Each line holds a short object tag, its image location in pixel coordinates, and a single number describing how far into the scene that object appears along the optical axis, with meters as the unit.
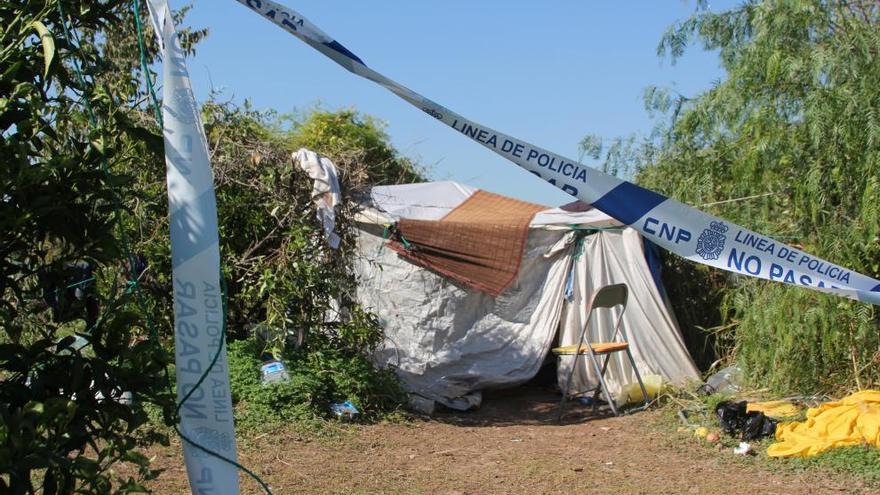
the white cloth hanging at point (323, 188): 8.01
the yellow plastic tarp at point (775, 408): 7.42
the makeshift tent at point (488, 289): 9.20
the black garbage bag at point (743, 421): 7.14
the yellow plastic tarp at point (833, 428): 6.52
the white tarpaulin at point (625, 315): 9.76
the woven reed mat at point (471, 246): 9.23
